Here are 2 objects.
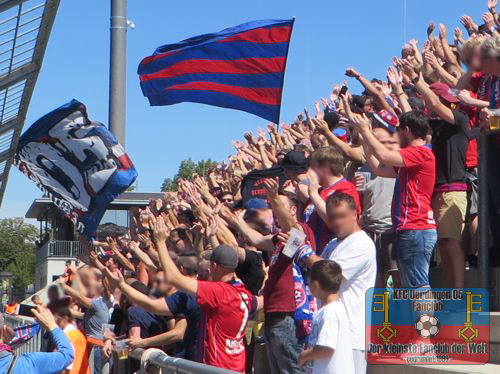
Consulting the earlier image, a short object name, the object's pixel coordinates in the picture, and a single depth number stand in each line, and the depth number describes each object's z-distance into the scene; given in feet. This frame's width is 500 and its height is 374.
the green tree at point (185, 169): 353.31
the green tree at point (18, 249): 344.08
